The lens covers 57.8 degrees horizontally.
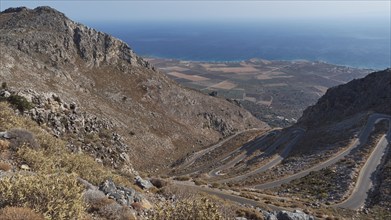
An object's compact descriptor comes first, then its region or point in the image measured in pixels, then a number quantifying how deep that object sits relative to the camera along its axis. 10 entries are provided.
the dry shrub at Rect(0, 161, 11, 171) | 13.04
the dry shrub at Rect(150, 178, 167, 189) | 21.12
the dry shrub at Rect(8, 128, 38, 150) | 16.38
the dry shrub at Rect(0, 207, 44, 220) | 7.21
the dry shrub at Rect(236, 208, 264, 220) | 18.73
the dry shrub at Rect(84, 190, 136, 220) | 11.55
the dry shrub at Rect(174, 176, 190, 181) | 40.19
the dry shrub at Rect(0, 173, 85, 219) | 8.01
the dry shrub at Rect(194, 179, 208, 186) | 37.00
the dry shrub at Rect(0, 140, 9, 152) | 15.71
